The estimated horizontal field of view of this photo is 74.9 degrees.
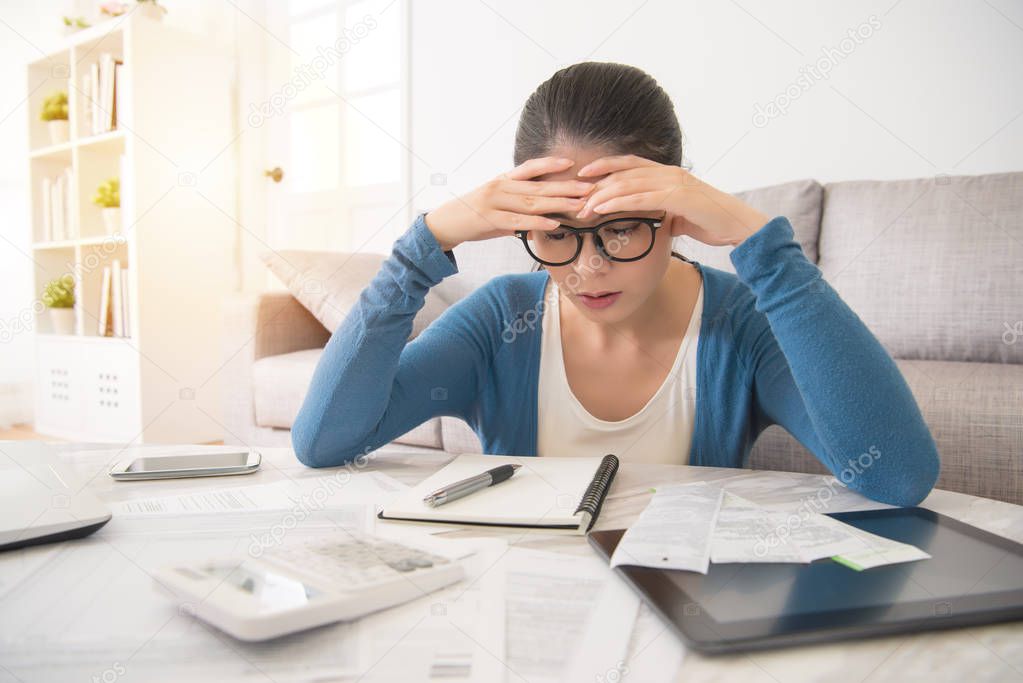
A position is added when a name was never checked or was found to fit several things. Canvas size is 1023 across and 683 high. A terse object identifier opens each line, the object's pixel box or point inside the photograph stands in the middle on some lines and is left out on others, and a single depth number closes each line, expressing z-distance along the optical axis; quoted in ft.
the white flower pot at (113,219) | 9.64
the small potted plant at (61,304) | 10.31
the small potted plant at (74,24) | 10.13
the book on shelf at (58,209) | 10.23
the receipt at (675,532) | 1.51
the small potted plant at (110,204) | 9.66
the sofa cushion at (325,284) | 6.39
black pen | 1.98
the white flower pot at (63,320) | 10.30
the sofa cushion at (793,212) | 5.94
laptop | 1.67
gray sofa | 4.00
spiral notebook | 1.86
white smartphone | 2.41
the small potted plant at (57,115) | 10.23
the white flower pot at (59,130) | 10.22
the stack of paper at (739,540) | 1.51
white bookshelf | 9.46
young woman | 2.43
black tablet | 1.20
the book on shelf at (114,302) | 9.70
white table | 1.12
